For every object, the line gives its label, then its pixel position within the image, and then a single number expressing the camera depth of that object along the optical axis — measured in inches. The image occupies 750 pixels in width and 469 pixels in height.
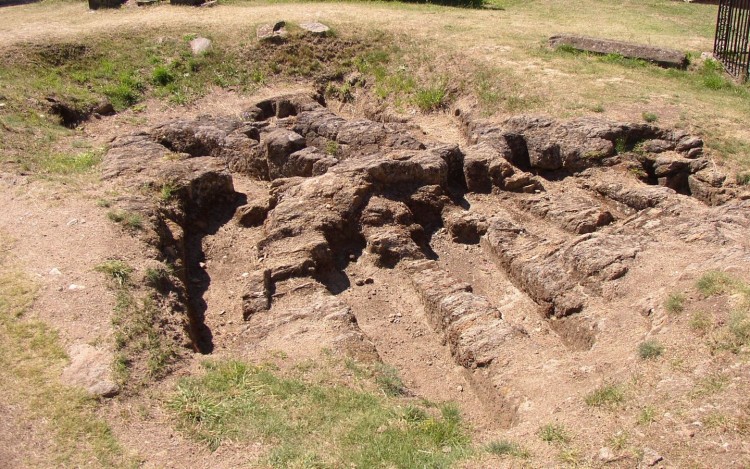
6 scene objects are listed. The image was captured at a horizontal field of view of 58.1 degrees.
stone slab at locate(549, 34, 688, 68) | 850.1
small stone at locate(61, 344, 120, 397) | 355.3
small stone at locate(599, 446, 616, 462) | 287.7
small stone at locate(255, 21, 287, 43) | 939.3
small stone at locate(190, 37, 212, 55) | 918.4
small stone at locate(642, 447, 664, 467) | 280.0
